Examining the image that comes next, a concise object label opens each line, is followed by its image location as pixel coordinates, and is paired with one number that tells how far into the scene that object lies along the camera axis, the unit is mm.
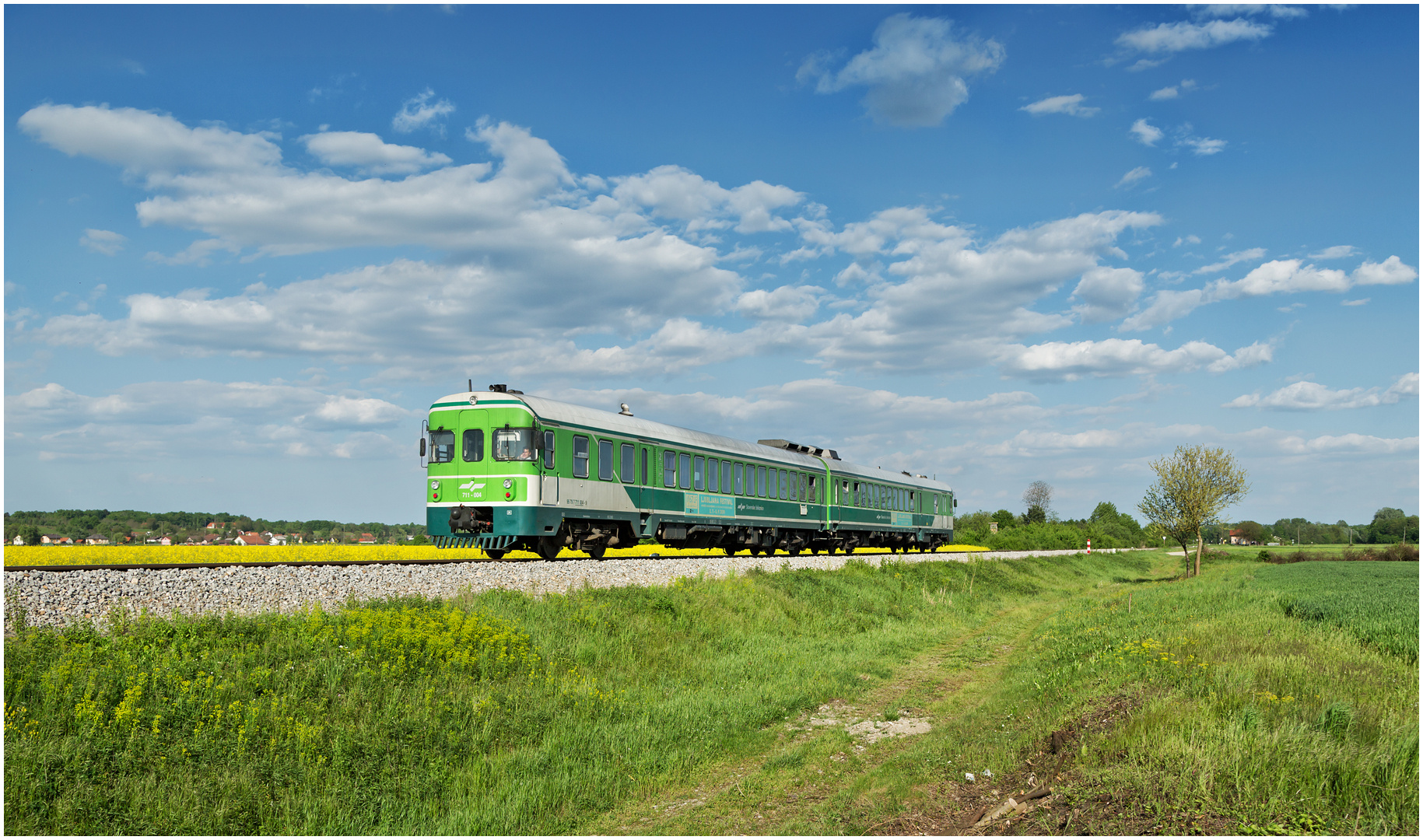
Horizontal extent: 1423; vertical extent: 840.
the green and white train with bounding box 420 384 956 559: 19000
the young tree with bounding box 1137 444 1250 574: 42469
